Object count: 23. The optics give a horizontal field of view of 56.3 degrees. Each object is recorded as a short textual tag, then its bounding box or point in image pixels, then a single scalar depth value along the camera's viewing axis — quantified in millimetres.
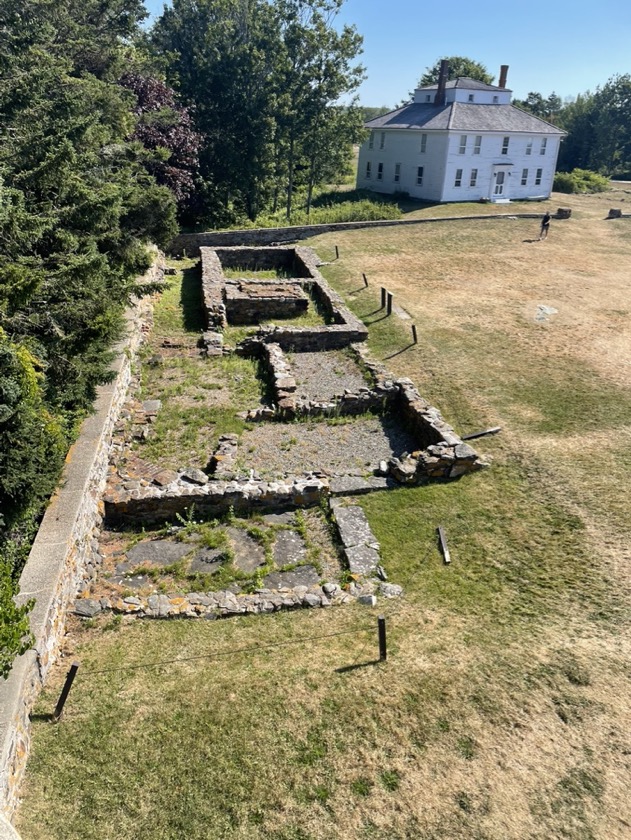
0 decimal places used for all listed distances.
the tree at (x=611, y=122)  62062
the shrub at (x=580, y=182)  49906
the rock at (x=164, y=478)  10414
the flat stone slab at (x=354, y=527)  9289
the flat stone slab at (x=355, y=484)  10445
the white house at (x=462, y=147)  40156
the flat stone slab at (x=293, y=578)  8609
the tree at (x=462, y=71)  66062
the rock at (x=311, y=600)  8023
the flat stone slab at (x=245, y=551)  8991
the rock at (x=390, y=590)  8258
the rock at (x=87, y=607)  7641
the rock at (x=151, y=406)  13438
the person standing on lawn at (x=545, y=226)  30797
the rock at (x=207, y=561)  8859
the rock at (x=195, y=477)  10345
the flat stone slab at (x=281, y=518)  9953
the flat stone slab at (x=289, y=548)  9125
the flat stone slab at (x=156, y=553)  9055
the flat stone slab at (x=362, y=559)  8703
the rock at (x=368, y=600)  8055
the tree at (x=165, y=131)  26922
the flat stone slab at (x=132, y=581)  8562
